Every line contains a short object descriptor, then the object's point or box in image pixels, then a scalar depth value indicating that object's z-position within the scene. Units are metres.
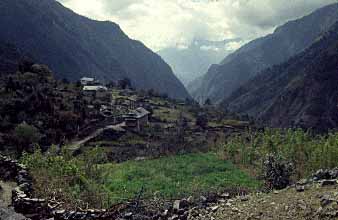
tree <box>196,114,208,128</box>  91.66
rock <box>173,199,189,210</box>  15.35
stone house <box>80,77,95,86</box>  120.36
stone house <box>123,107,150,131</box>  81.00
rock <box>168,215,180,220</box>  14.21
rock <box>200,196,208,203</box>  16.01
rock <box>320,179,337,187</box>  14.81
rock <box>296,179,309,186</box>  16.19
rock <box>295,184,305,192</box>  14.77
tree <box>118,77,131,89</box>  131.38
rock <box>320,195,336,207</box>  12.34
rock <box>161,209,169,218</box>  14.86
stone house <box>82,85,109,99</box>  95.97
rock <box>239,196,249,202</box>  15.07
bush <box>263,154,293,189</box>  22.12
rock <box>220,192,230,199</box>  17.06
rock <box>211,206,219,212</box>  14.34
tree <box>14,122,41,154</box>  48.66
